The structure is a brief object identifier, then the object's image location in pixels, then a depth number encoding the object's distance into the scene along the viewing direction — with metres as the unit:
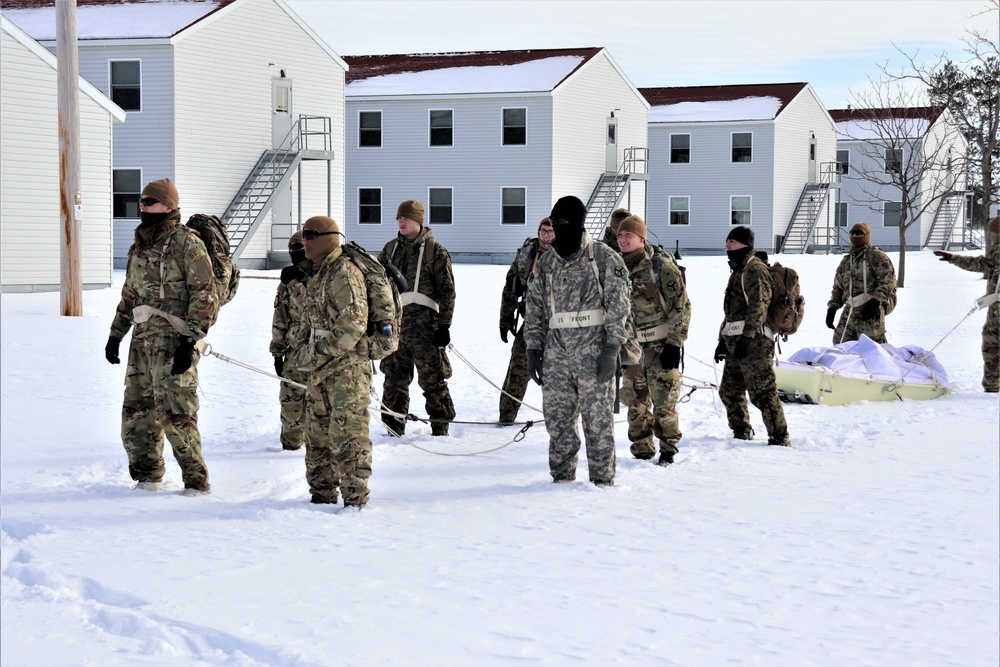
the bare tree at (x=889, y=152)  51.22
